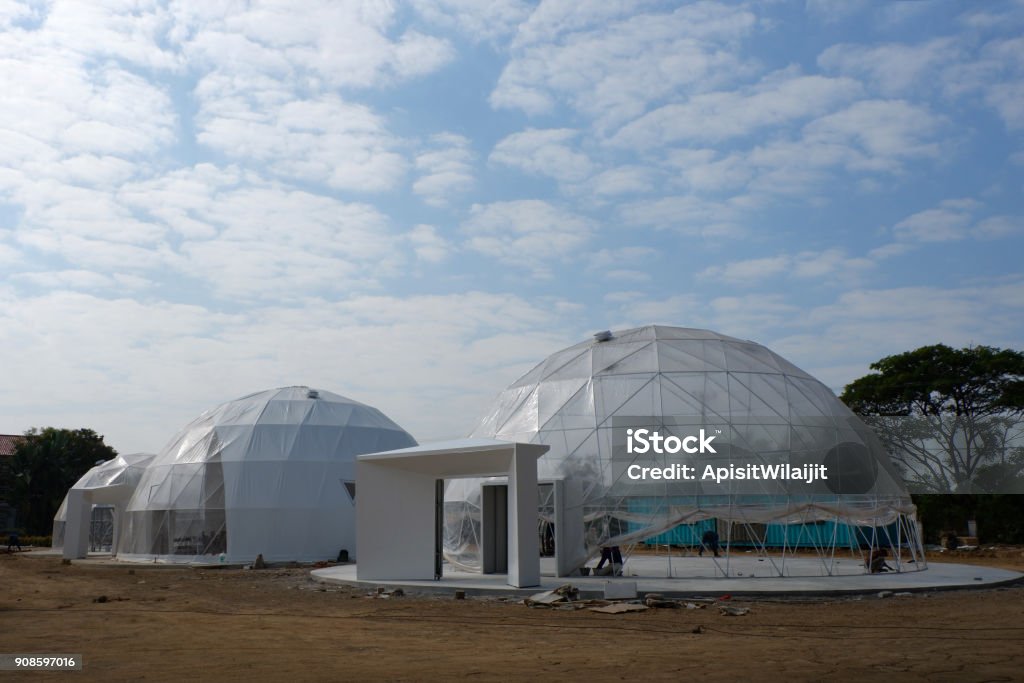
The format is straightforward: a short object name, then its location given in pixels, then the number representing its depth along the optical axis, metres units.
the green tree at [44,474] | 55.69
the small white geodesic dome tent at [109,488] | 39.09
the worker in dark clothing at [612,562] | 19.92
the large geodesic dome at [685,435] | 19.89
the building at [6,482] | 57.78
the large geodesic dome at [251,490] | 31.42
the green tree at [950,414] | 36.94
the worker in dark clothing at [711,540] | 21.07
